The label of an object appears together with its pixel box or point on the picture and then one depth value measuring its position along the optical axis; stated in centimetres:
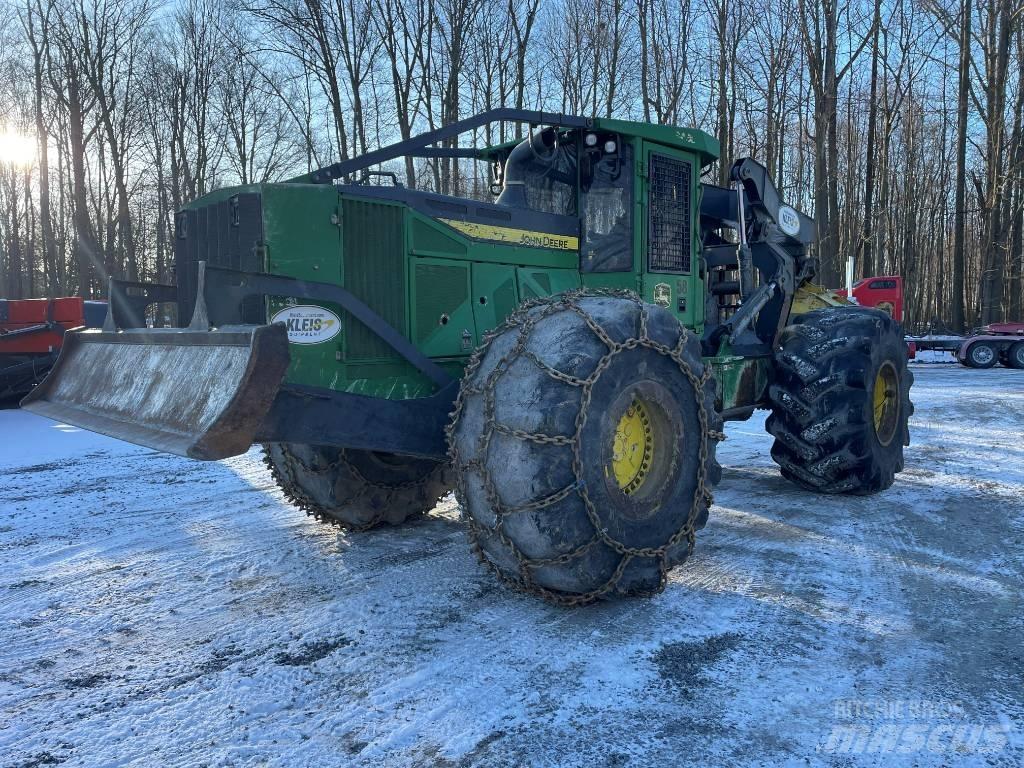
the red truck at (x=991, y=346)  1967
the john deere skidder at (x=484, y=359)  326
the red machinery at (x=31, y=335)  1161
